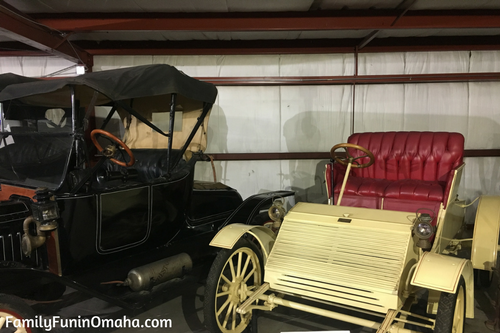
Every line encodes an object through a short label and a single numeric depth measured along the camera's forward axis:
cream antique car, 1.89
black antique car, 2.14
